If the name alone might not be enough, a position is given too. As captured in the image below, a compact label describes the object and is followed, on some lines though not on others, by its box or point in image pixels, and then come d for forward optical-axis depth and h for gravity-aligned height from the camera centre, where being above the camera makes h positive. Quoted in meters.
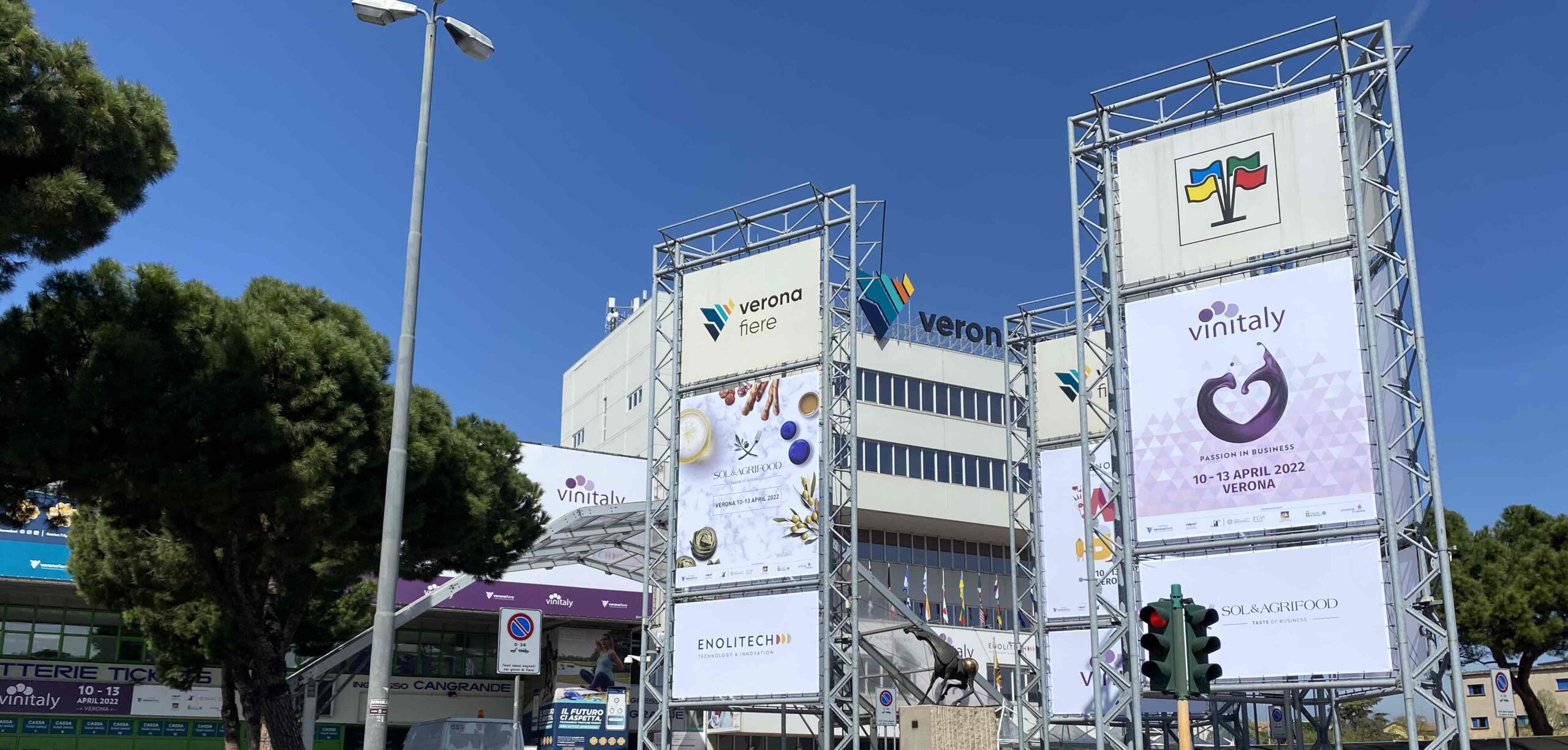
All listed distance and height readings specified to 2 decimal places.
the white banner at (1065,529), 30.34 +3.75
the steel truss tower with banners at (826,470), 25.31 +4.51
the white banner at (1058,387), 31.97 +7.34
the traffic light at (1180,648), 11.89 +0.41
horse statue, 26.19 +0.52
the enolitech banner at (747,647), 25.53 +0.91
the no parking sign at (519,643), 17.30 +0.64
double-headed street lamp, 13.77 +2.72
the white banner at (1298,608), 17.86 +1.17
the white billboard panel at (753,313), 27.30 +7.92
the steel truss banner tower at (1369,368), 17.70 +4.60
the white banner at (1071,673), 29.98 +0.48
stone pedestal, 21.45 -0.55
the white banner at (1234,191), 19.42 +7.46
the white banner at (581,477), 50.84 +8.36
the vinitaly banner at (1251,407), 18.55 +4.10
